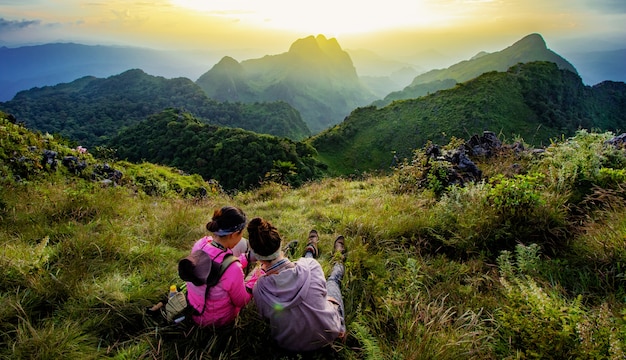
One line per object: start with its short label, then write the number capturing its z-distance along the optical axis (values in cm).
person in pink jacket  300
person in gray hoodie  287
